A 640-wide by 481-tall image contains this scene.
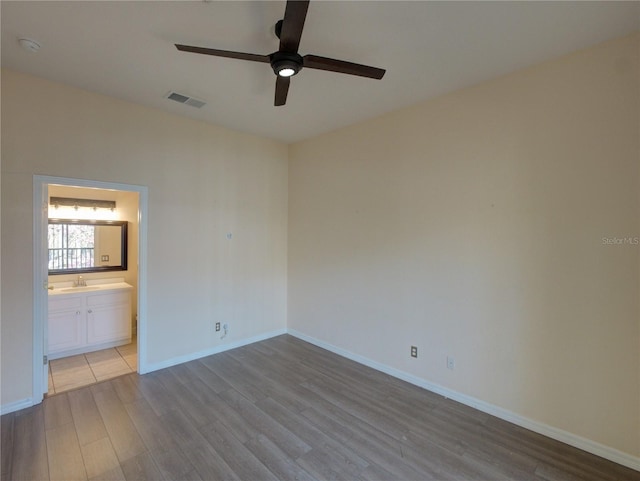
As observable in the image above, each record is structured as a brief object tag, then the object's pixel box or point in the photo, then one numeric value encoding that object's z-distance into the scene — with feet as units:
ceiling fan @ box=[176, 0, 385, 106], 5.57
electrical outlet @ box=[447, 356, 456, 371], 9.86
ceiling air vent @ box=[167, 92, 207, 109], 10.19
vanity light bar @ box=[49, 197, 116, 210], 13.66
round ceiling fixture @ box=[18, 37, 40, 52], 7.27
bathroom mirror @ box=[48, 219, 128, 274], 13.65
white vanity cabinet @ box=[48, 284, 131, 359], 12.35
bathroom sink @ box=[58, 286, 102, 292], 12.92
